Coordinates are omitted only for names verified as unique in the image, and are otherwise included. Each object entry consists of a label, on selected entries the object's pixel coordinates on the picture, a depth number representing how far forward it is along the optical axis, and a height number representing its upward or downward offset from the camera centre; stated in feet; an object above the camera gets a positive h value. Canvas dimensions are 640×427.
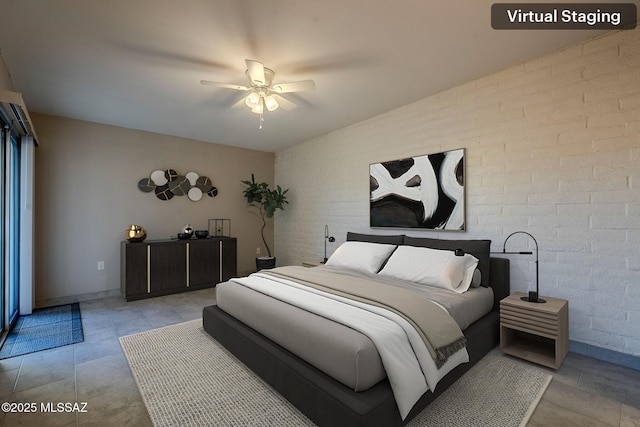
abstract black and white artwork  10.69 +0.92
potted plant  18.40 +1.12
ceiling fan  7.93 +3.94
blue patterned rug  8.68 -4.01
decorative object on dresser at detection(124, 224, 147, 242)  13.82 -0.87
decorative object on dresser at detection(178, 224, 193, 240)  15.46 -1.00
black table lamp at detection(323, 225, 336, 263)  16.13 -1.26
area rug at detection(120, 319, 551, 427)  5.57 -4.04
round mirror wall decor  15.49 +1.79
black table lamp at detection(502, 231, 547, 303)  8.02 -2.36
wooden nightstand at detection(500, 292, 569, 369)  7.25 -3.09
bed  4.93 -2.71
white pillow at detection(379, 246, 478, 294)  8.61 -1.76
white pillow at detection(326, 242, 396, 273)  10.82 -1.67
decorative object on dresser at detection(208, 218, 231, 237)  17.84 -0.73
